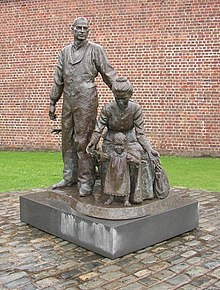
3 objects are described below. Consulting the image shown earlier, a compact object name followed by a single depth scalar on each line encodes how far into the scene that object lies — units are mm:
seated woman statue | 4801
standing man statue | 5125
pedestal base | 4387
